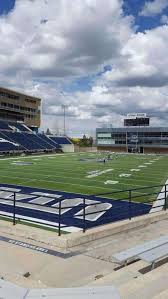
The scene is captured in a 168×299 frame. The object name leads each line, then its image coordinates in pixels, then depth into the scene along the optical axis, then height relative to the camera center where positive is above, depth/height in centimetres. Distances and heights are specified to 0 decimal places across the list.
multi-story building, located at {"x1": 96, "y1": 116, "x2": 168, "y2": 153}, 7242 +128
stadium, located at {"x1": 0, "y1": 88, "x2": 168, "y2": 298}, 599 -266
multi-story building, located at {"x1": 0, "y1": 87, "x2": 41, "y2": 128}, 5971 +864
